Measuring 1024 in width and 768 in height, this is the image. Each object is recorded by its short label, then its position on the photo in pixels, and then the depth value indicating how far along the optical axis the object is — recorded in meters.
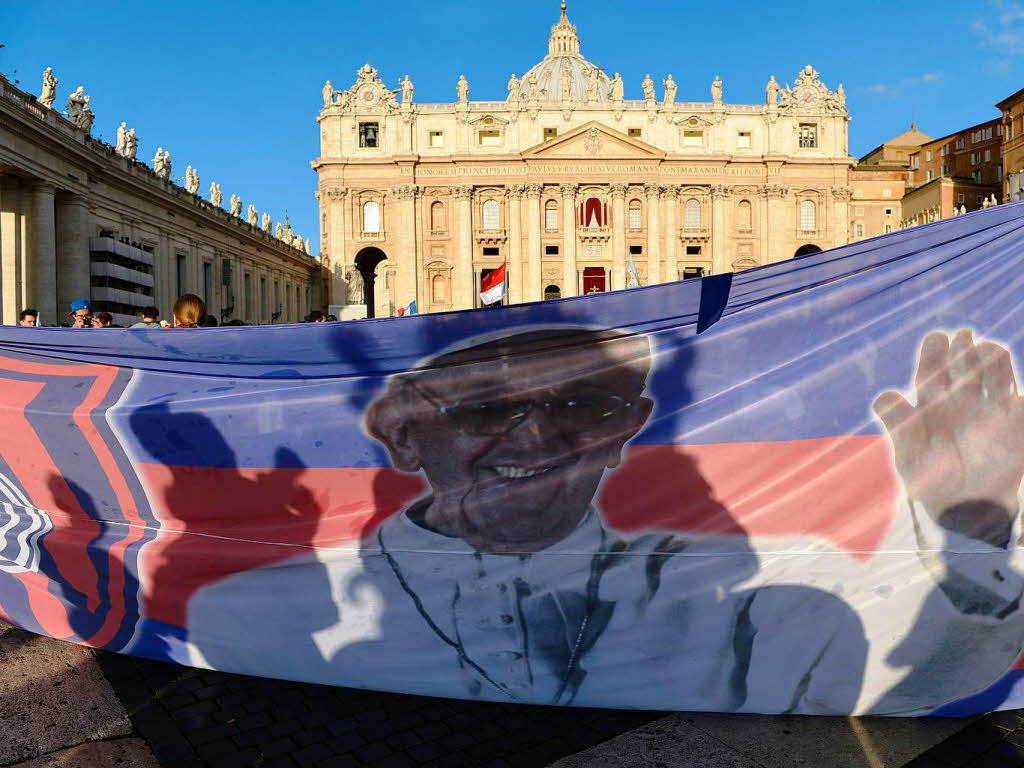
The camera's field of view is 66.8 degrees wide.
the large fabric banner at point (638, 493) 2.97
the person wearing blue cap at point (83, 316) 7.57
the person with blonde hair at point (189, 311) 4.56
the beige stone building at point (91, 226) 18.59
